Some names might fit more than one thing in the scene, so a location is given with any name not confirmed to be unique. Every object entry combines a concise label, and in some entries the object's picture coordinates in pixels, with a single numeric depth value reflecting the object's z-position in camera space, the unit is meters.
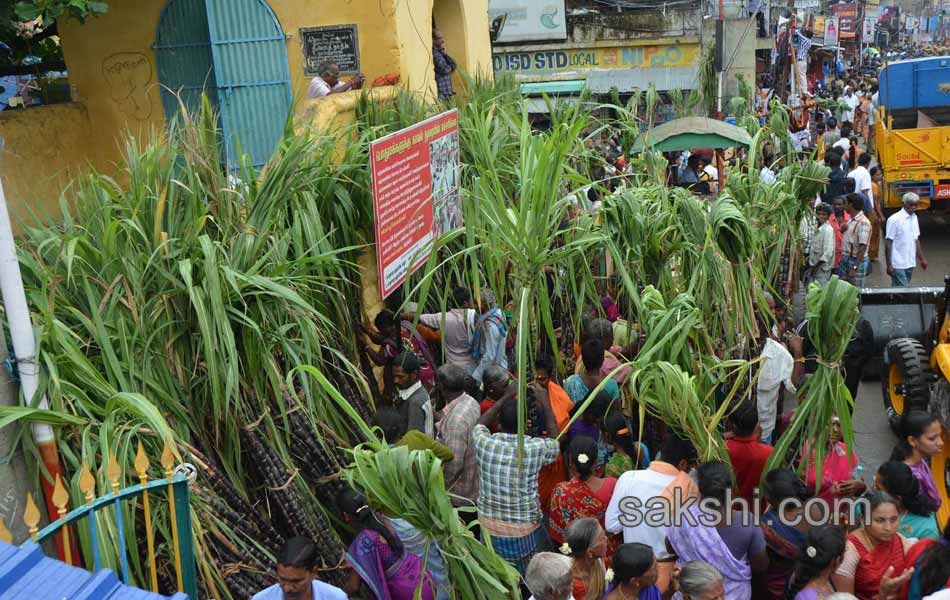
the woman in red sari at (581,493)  4.31
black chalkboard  8.55
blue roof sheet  2.13
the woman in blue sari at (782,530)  4.06
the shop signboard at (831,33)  31.30
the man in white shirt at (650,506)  4.16
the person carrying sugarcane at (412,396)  5.30
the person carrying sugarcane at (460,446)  4.76
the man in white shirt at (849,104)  21.44
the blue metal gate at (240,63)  8.34
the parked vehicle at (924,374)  5.95
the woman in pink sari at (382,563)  4.07
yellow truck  13.25
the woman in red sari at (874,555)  3.88
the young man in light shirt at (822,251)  8.95
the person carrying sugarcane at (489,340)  6.03
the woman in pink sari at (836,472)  4.56
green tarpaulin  10.47
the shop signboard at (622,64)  21.47
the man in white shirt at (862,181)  11.59
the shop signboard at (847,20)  37.28
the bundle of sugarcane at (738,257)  5.76
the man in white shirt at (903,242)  9.59
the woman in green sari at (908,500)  4.07
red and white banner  5.66
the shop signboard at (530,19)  21.69
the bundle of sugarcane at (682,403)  4.29
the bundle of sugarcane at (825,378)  4.39
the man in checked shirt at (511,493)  4.27
